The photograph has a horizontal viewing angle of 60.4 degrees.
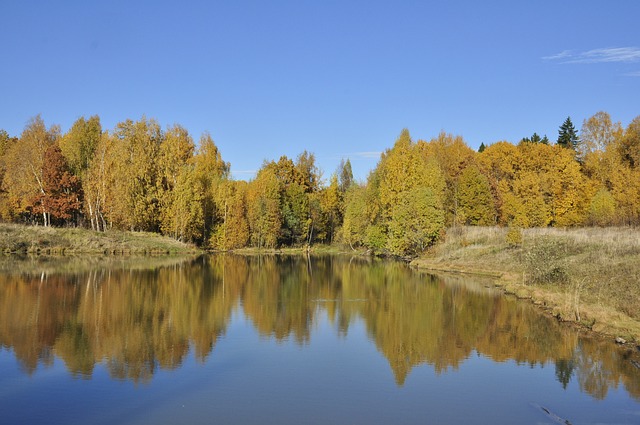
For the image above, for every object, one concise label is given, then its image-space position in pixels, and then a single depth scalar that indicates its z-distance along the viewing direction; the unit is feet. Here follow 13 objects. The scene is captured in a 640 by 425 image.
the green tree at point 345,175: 327.88
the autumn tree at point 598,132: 220.64
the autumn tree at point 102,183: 200.85
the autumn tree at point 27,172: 196.24
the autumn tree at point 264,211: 229.25
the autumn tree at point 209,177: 231.91
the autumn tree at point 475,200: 208.13
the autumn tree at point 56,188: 195.52
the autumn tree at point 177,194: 208.95
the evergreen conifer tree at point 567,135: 282.95
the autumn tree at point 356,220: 220.64
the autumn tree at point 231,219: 228.84
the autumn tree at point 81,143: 217.15
